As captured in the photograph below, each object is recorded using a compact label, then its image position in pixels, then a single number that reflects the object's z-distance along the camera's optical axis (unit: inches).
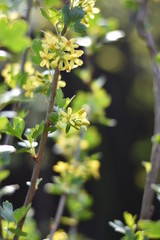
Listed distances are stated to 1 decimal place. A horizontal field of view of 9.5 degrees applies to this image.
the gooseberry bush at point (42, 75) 32.3
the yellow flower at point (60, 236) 44.0
